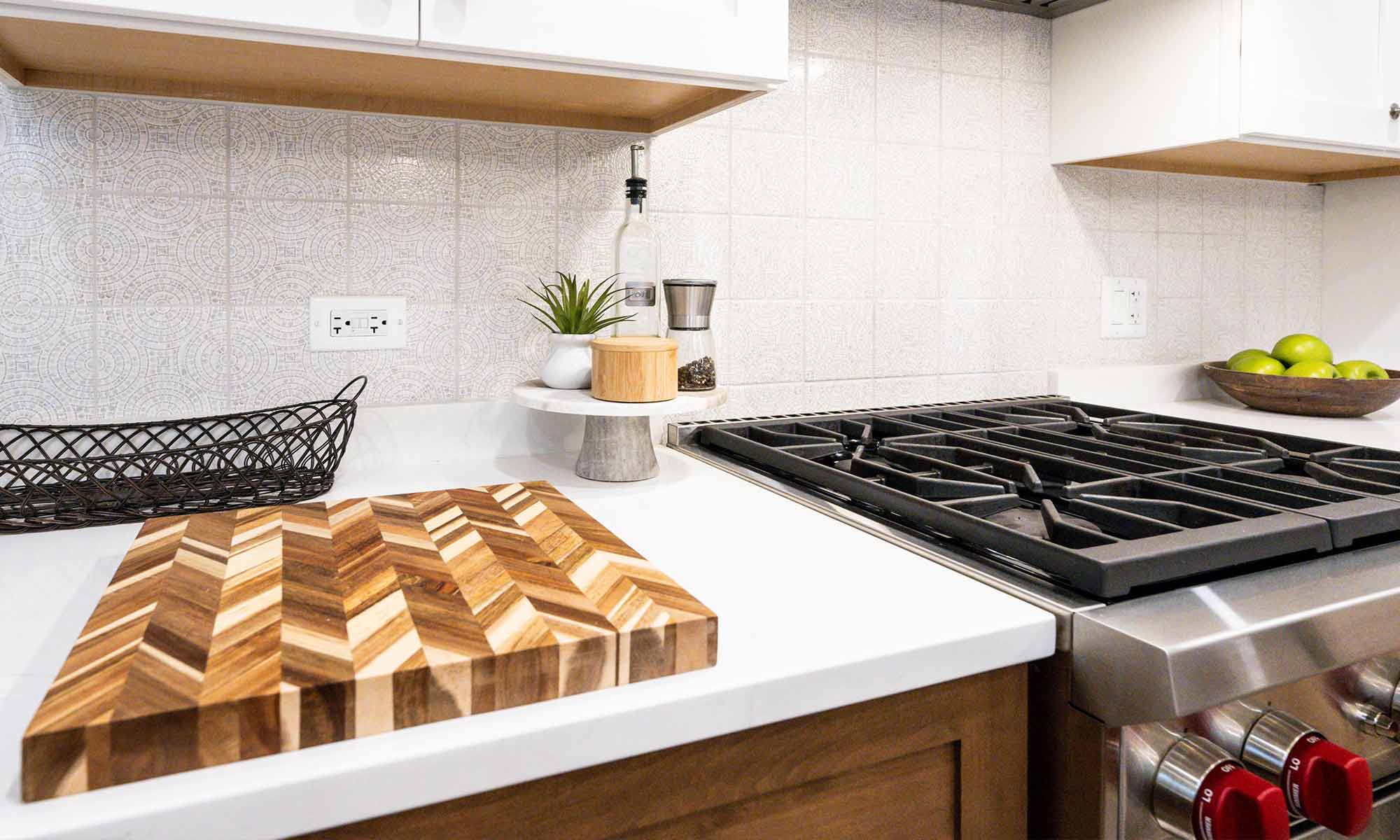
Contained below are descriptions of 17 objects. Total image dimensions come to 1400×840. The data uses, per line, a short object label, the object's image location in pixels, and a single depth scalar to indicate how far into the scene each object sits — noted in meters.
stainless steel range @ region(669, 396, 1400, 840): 0.65
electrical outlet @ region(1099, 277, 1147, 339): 1.84
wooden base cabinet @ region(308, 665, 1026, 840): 0.56
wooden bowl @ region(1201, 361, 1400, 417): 1.60
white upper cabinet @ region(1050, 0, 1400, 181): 1.45
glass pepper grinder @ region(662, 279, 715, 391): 1.20
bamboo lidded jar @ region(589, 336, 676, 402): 1.05
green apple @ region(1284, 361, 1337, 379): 1.69
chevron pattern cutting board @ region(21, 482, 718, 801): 0.47
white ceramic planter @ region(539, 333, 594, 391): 1.15
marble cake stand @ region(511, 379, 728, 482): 1.11
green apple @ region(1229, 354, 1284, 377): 1.77
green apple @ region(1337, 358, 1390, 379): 1.68
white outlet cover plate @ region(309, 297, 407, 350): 1.17
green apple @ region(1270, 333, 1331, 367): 1.76
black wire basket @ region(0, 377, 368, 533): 0.90
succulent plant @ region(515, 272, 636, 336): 1.19
